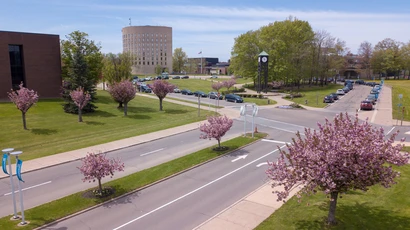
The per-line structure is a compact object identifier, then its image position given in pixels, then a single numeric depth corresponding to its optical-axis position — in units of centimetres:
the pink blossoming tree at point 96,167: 1412
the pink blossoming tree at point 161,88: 4281
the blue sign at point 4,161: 1242
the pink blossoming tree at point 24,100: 3000
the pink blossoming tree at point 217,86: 6382
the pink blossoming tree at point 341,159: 931
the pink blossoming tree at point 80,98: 3475
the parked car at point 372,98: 5192
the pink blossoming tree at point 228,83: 6594
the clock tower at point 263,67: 6519
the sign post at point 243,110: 2539
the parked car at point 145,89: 6931
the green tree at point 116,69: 5722
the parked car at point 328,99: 5326
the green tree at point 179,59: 15412
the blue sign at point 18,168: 1226
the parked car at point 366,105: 4499
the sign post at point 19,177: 1212
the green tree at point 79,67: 4159
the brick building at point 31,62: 4378
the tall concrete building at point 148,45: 17875
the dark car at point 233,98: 5328
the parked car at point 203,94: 6238
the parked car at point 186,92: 6695
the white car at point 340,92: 6636
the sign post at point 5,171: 1233
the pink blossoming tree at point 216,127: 2152
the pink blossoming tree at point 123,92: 4009
